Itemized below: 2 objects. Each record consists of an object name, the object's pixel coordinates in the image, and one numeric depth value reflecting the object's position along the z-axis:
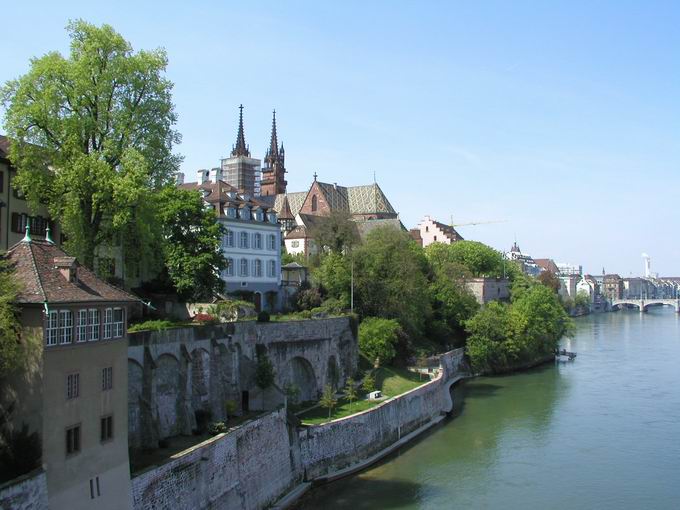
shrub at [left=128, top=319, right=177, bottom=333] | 27.66
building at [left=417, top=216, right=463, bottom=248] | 99.56
